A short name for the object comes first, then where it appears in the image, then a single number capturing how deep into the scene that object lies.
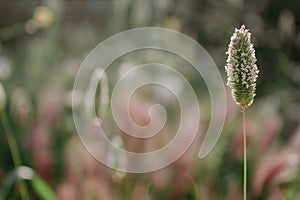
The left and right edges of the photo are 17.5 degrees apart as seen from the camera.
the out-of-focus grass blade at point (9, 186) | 0.61
